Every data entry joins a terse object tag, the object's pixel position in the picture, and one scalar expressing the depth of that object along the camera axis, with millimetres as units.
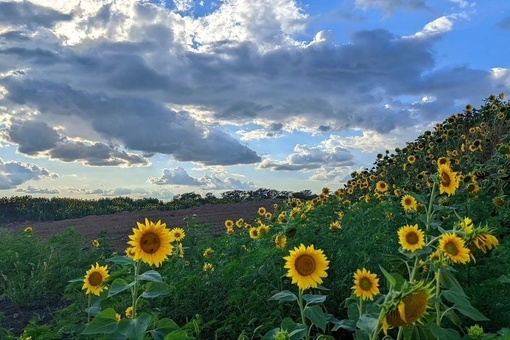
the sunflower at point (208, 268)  4795
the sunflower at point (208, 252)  5562
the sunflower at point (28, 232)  8250
